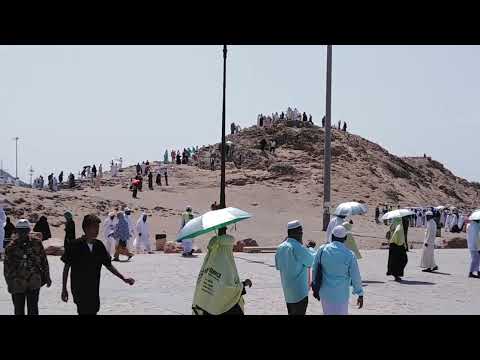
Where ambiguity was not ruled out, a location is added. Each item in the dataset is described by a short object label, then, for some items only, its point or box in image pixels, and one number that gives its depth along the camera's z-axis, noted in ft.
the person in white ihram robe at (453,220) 147.64
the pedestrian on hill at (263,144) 204.85
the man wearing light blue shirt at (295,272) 25.29
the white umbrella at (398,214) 50.80
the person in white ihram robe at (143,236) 75.51
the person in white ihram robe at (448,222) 149.59
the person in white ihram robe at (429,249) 55.26
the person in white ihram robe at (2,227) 62.18
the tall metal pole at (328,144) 85.10
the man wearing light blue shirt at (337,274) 23.49
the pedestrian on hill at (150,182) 150.91
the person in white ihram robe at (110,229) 65.87
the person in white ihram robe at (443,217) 151.40
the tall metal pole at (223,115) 68.08
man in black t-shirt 22.49
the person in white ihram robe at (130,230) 66.01
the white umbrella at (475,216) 51.57
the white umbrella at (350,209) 42.01
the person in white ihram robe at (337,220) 41.47
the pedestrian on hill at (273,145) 206.39
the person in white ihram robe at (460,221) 148.11
